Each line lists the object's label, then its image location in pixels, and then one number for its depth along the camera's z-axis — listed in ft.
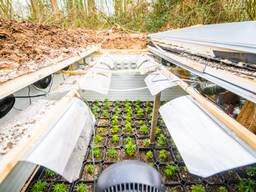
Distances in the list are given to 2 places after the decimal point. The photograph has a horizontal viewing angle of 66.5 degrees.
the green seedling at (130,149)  7.59
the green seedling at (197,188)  5.91
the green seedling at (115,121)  9.66
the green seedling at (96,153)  7.45
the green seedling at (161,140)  8.24
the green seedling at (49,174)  6.73
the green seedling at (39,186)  5.99
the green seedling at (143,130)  9.05
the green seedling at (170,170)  6.64
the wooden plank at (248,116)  5.97
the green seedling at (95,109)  10.87
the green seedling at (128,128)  9.15
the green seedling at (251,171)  6.75
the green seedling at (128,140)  8.23
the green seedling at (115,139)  8.33
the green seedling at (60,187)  6.00
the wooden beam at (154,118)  7.48
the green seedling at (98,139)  8.39
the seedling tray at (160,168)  6.30
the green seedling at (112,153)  7.50
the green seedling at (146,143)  8.18
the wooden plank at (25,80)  2.81
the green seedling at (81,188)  6.05
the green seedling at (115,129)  8.98
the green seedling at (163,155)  7.48
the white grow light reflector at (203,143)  2.35
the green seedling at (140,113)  10.49
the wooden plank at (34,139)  2.00
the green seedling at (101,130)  9.06
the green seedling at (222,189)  5.98
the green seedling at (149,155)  7.52
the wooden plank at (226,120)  2.48
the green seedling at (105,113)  10.55
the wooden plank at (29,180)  5.94
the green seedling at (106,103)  11.49
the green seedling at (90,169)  6.76
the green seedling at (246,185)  6.06
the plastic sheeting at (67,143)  2.35
